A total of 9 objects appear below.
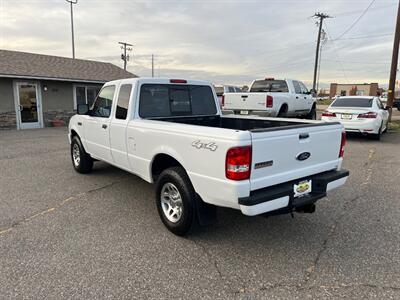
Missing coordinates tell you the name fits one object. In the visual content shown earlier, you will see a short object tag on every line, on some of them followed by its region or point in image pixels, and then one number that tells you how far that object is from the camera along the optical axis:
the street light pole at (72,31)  38.15
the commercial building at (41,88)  15.26
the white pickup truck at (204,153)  3.02
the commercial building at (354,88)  75.32
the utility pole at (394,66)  16.27
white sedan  10.55
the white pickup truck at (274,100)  11.61
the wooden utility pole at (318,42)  33.00
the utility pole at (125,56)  51.20
